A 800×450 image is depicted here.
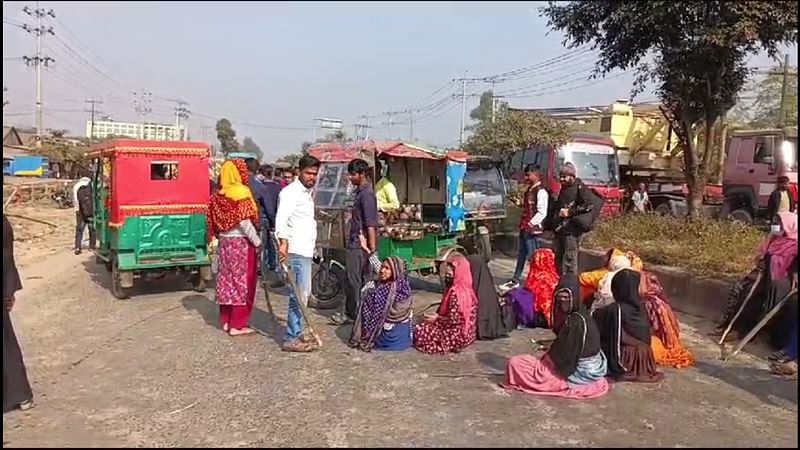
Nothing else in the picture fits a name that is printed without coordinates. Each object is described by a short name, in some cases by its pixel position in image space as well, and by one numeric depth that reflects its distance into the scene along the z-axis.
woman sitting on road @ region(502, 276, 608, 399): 5.10
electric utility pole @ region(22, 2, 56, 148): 34.38
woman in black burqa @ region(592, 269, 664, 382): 5.46
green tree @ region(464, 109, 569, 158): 23.23
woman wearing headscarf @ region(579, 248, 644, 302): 6.70
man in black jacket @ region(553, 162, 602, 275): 8.07
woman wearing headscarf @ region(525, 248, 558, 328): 7.55
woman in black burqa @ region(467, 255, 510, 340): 6.87
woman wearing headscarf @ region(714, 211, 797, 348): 4.16
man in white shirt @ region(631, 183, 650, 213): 17.19
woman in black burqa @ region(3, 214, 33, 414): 4.37
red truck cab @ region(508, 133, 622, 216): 15.74
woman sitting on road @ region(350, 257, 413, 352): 6.43
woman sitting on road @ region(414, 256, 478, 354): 6.41
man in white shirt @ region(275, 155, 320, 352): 6.44
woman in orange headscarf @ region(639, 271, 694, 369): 6.08
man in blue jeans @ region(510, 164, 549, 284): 8.95
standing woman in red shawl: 6.88
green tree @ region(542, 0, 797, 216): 10.08
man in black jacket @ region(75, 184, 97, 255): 12.73
